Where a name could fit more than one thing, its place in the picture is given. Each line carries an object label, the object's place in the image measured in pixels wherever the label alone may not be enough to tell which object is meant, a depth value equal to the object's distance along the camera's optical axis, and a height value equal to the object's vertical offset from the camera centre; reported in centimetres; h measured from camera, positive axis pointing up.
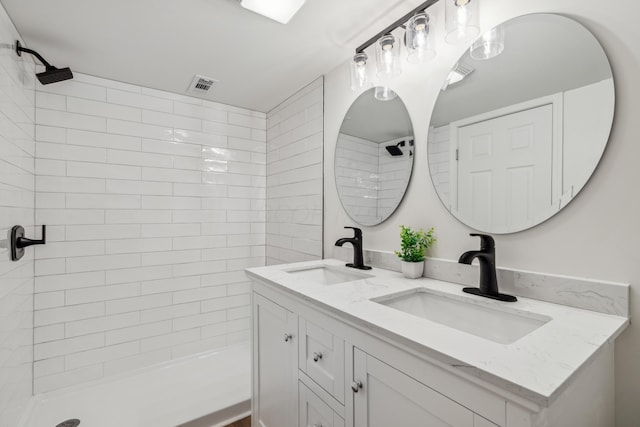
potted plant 137 -18
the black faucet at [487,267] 106 -19
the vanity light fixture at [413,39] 117 +76
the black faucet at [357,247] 167 -20
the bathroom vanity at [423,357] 61 -38
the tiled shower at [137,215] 191 -4
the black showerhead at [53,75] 181 +81
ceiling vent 222 +96
